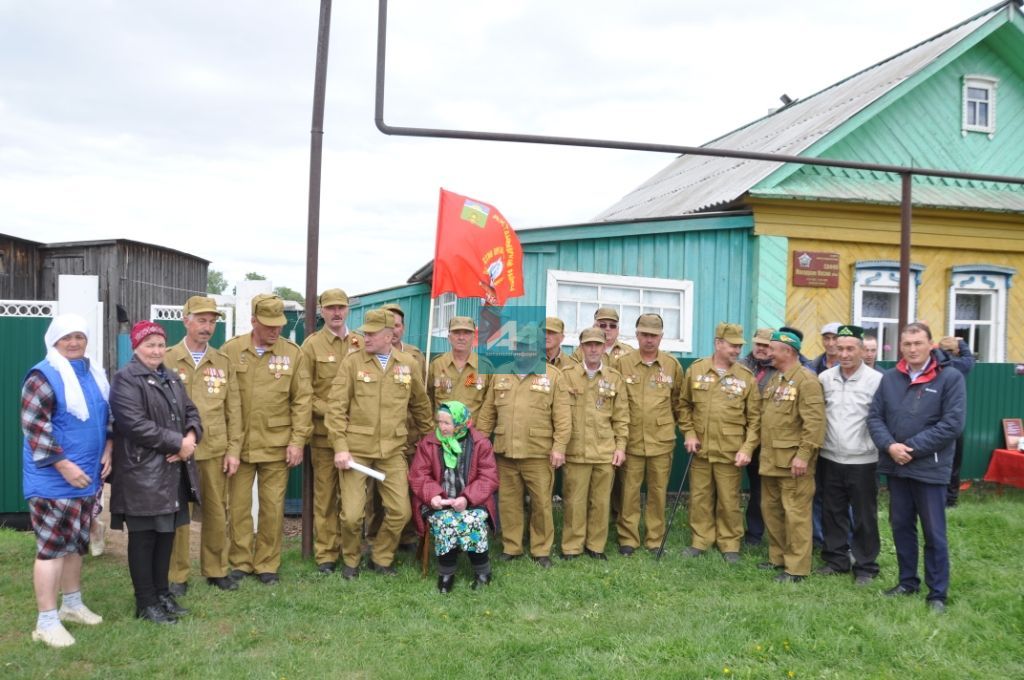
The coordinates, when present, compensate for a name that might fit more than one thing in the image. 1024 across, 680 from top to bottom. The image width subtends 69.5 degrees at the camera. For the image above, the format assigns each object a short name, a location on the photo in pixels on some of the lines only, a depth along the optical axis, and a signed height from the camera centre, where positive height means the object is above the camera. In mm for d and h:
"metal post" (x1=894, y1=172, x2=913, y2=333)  6484 +957
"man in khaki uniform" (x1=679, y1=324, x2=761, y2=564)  6012 -782
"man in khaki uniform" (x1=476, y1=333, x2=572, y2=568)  5793 -830
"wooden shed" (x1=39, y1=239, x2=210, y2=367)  17781 +1337
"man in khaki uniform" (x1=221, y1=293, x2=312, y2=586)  5273 -715
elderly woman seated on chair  5195 -1117
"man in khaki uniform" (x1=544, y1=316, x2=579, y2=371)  6145 -53
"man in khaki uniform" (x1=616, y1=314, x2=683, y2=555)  6230 -803
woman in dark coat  4328 -818
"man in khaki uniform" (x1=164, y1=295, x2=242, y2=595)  4979 -687
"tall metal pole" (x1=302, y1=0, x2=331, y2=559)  5715 +994
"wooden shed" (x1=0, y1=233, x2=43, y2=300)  17375 +1246
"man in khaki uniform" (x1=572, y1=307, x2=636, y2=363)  6500 +104
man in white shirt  5352 -780
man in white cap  6453 -54
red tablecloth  8125 -1295
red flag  6227 +724
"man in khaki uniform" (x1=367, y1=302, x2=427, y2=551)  6031 -1458
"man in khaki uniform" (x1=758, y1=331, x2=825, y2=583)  5484 -811
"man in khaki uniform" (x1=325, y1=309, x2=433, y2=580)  5398 -728
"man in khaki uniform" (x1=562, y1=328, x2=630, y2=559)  5980 -878
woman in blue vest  4070 -756
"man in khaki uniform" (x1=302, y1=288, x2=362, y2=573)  5605 -552
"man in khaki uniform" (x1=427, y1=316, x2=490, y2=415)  6008 -328
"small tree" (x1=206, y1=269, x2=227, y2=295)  63219 +3913
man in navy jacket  4727 -615
